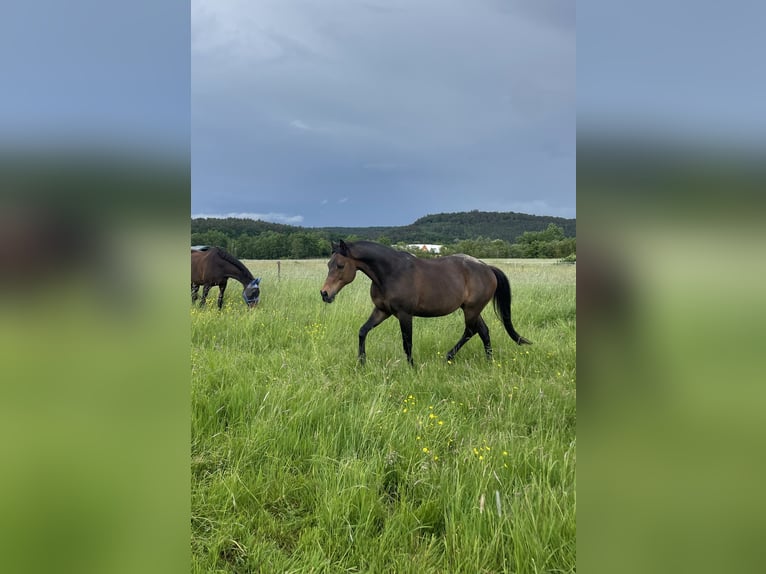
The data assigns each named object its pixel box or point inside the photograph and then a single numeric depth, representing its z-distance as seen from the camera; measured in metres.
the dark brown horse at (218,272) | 8.35
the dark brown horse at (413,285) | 4.79
